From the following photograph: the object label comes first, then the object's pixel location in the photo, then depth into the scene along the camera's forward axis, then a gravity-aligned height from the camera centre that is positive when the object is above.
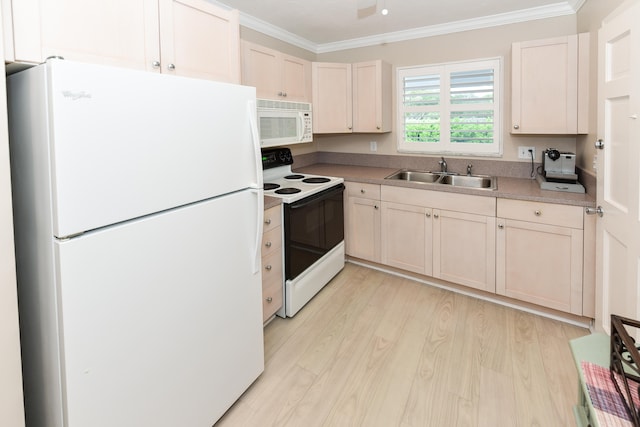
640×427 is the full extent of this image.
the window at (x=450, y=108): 3.22 +0.64
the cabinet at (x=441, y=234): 2.75 -0.47
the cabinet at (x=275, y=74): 2.61 +0.84
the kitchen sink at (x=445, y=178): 3.27 -0.02
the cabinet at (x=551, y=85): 2.50 +0.64
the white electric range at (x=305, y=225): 2.58 -0.36
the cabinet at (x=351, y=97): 3.46 +0.78
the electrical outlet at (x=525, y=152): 3.08 +0.19
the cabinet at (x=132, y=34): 1.22 +0.63
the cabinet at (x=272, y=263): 2.38 -0.56
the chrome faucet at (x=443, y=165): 3.48 +0.11
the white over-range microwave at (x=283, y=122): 2.64 +0.45
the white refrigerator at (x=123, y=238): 1.04 -0.19
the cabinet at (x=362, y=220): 3.29 -0.39
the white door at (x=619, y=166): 1.49 +0.03
